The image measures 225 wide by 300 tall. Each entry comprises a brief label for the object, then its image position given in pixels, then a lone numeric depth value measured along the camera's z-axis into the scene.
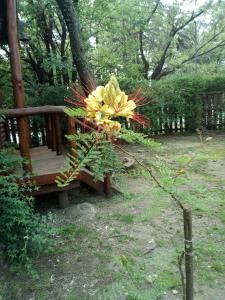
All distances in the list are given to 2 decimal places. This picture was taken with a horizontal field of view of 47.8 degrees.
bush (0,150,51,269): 2.33
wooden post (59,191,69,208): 3.41
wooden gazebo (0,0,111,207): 2.97
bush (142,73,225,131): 7.44
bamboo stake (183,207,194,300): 0.83
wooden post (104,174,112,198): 3.64
